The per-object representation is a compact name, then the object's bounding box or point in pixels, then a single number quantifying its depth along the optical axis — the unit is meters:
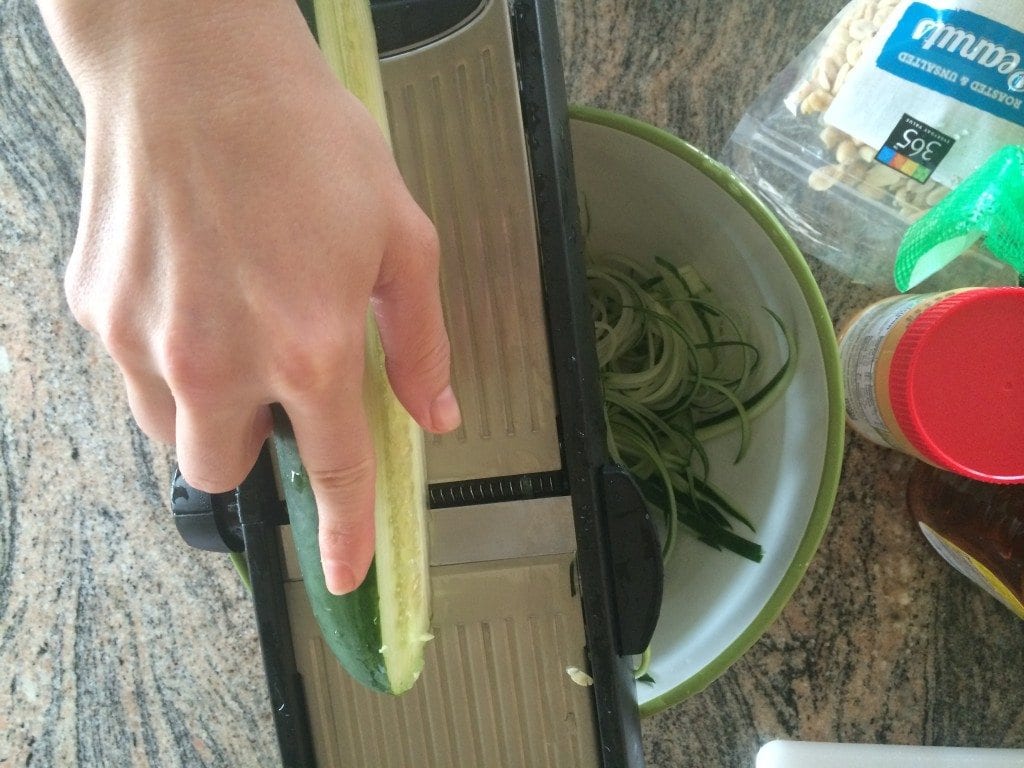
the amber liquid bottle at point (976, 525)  0.58
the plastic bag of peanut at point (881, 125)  0.59
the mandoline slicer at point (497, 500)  0.42
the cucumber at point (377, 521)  0.38
